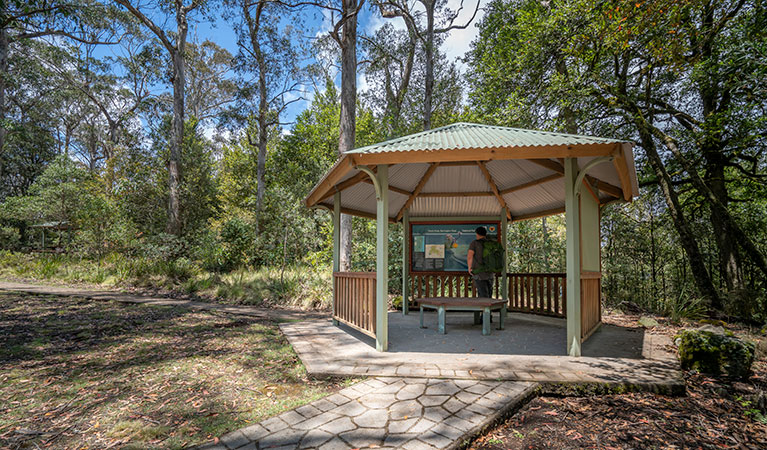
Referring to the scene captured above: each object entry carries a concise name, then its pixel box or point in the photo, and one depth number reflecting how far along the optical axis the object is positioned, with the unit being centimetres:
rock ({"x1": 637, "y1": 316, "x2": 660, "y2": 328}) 685
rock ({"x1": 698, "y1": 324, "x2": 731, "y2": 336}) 421
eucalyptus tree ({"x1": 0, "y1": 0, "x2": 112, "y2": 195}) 1188
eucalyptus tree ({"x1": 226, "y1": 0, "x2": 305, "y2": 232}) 1639
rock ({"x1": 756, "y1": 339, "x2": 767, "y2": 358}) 497
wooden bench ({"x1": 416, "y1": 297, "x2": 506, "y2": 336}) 568
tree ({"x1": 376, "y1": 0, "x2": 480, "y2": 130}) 1434
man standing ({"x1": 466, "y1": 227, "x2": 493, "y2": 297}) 696
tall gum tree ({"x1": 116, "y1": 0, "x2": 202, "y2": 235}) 1440
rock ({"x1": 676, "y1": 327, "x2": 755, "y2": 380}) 390
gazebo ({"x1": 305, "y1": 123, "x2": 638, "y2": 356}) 434
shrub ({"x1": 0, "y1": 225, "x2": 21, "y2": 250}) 2211
